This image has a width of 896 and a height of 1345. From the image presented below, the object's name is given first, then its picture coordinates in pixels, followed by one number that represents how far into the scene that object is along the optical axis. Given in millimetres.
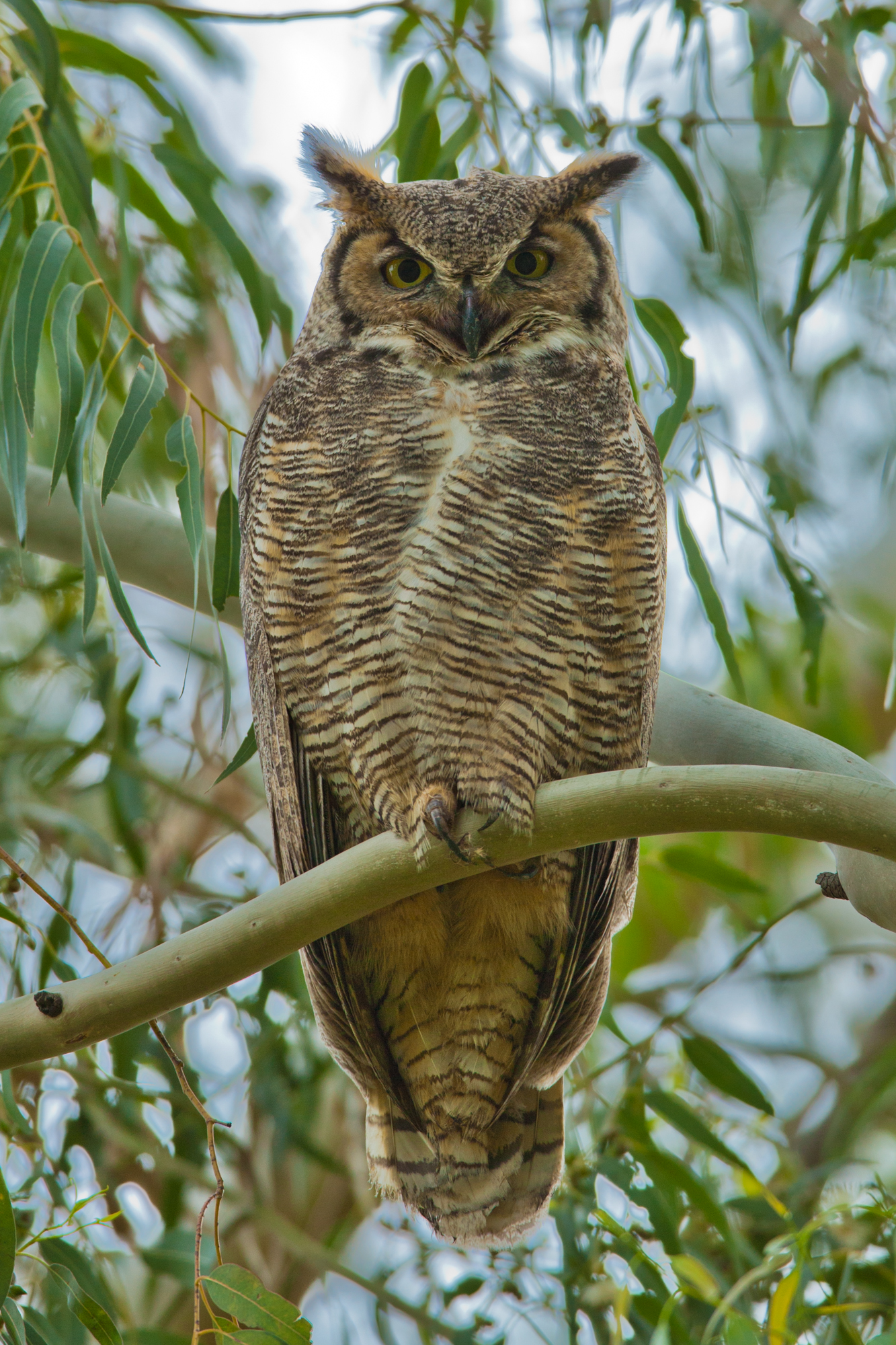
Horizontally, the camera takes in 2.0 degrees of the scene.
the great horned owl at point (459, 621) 11600
